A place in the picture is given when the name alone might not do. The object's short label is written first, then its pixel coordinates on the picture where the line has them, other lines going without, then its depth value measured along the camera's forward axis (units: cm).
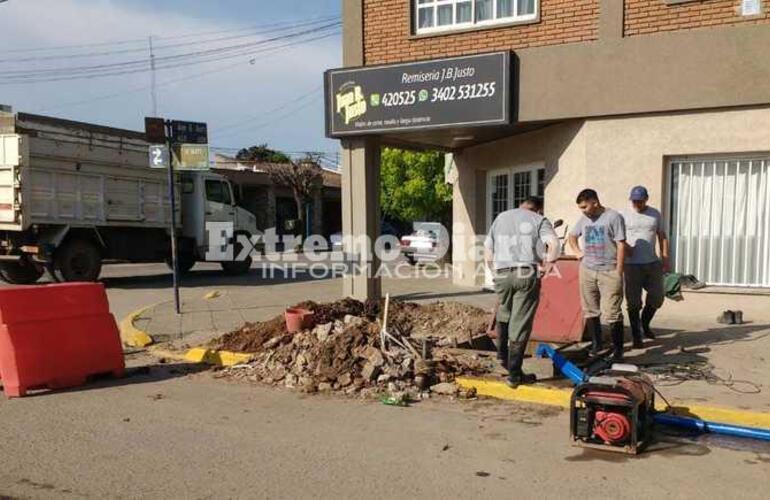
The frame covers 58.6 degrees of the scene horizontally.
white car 2203
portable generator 466
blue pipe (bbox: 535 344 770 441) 505
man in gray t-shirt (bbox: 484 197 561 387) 638
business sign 1018
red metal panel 788
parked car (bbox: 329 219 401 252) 2943
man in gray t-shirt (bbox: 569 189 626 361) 724
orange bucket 791
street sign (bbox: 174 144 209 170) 1074
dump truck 1399
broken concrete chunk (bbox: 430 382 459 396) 643
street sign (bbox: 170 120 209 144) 1073
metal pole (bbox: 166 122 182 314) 1059
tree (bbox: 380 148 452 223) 2791
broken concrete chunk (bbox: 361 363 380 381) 667
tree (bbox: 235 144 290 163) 4961
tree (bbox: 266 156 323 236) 3759
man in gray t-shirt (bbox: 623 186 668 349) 793
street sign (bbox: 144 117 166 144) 1045
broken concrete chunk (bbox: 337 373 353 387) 665
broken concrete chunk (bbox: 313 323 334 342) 734
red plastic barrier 648
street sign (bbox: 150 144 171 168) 1061
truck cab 1802
